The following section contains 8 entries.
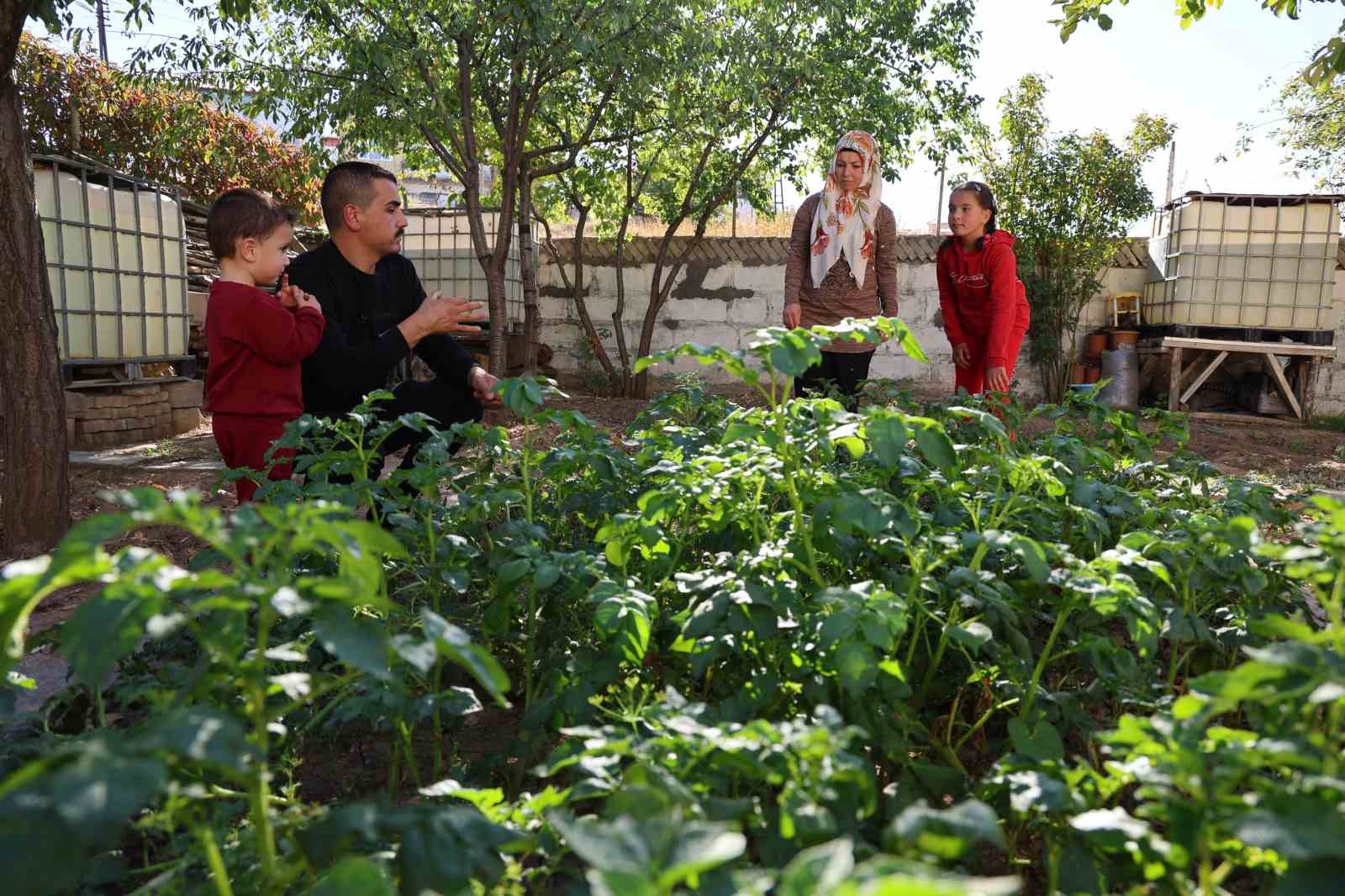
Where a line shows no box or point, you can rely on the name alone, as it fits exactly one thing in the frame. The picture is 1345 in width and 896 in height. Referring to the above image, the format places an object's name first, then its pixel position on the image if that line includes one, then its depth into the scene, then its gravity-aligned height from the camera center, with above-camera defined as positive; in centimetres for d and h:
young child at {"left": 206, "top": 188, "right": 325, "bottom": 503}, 296 -13
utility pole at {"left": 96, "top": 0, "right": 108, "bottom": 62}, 1451 +391
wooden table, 904 -38
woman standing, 467 +27
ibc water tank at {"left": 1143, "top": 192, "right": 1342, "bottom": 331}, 923 +51
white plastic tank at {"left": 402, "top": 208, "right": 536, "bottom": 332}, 1035 +39
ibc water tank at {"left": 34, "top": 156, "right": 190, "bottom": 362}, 608 +16
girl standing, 449 +7
